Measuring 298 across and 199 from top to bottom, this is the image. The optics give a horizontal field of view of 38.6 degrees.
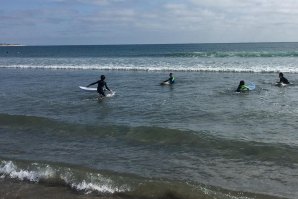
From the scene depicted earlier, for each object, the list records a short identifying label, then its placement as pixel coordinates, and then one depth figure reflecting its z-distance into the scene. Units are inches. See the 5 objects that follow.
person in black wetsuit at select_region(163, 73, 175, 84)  1108.5
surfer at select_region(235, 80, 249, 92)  902.4
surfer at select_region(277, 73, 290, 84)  1011.3
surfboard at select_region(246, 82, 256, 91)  938.4
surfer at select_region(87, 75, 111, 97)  907.7
